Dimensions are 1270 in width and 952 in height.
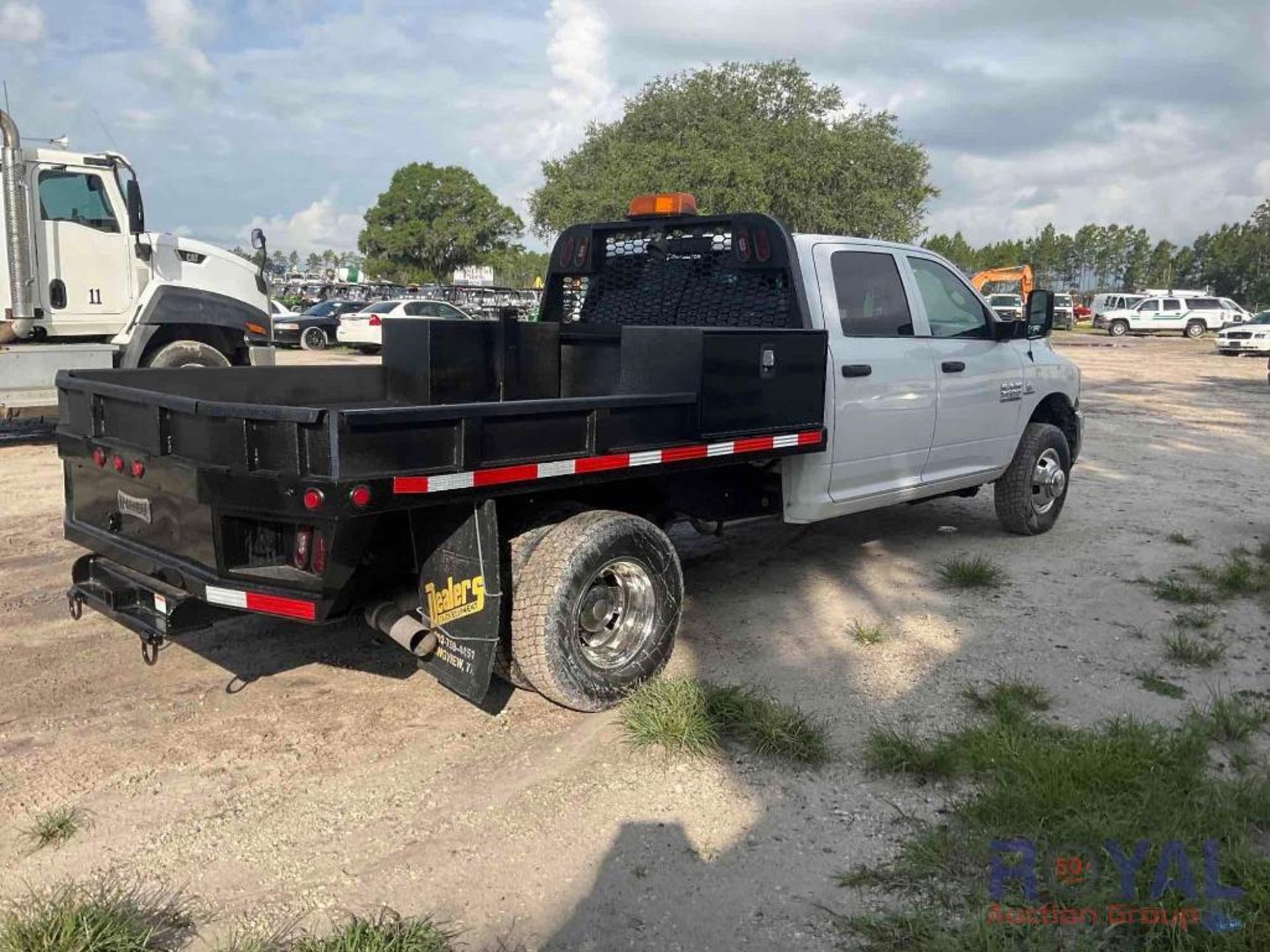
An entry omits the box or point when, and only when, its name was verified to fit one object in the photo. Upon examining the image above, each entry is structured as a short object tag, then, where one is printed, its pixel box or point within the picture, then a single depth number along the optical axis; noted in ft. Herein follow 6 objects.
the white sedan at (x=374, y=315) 84.33
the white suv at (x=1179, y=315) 151.23
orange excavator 123.44
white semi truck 30.89
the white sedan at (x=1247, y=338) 105.70
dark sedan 89.97
